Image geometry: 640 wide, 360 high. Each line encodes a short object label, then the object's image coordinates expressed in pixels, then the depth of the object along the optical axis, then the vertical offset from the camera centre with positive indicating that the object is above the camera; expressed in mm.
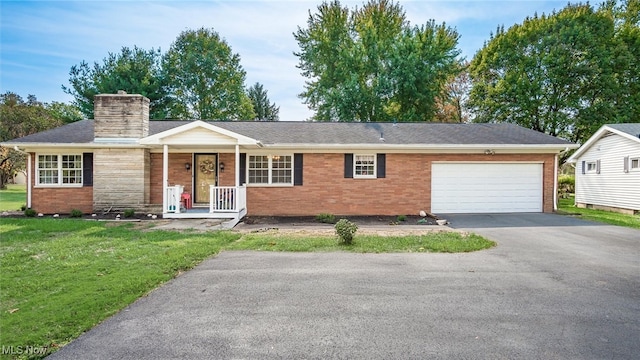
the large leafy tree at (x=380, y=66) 24359 +8452
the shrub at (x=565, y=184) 24750 -164
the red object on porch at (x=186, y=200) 12953 -757
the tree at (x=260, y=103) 40844 +9217
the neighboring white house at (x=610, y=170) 14500 +574
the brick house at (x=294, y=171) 12766 +355
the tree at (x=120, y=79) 25547 +7610
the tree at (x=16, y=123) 31172 +5152
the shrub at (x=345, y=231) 7848 -1135
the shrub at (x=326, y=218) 12133 -1334
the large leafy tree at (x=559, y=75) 22266 +7110
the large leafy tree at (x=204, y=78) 30375 +9248
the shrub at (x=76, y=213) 12266 -1193
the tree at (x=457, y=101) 29125 +6894
